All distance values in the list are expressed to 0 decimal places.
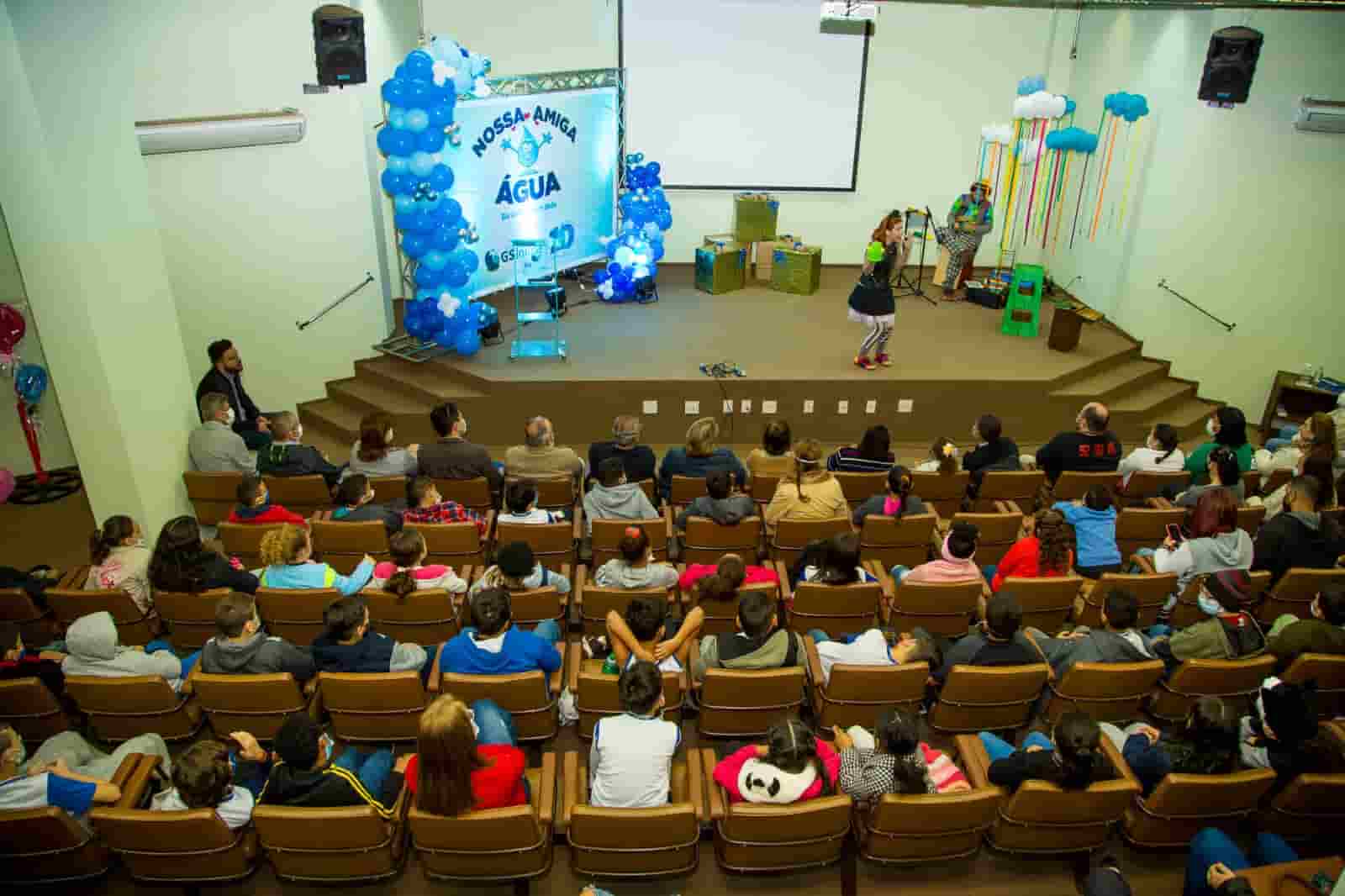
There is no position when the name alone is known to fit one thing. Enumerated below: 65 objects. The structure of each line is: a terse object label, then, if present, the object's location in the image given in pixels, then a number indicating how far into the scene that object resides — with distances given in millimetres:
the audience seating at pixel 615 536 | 5117
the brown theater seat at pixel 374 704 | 3771
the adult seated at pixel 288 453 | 5734
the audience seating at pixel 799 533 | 5195
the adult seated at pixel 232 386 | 6801
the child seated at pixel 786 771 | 3287
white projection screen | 10328
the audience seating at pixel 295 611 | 4398
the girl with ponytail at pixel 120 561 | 4645
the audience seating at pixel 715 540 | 5109
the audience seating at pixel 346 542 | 5008
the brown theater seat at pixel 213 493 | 5797
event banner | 8414
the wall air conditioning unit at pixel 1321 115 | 7508
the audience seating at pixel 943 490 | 5895
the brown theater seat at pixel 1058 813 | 3355
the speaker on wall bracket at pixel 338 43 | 6527
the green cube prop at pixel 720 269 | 10188
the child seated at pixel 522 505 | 5078
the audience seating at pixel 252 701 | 3775
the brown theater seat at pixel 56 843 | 3201
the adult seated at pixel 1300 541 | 5004
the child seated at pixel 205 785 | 3203
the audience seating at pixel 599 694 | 3891
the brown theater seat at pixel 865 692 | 3928
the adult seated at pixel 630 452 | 5805
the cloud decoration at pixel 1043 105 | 9242
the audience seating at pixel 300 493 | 5699
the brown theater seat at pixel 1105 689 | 3980
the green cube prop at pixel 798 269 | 10289
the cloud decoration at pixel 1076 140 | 9258
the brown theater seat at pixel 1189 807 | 3426
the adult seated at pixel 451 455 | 5695
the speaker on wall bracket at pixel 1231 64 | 7086
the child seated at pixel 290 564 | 4473
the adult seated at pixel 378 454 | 5781
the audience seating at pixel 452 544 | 5059
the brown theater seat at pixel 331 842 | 3178
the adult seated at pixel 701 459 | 5754
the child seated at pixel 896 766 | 3357
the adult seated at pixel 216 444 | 5996
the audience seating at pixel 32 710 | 3857
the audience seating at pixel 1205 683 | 4082
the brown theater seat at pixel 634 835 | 3195
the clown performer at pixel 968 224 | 10258
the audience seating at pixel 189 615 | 4477
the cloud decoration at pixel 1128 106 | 8477
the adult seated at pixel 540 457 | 5805
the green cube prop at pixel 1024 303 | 9133
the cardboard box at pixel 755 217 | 10672
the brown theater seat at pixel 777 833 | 3254
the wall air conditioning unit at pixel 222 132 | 6836
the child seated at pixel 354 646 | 3879
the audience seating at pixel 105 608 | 4449
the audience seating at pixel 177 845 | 3154
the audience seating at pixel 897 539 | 5215
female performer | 7965
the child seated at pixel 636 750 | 3375
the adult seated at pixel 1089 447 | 6078
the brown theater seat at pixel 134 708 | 3859
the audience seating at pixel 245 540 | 5062
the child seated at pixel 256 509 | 5062
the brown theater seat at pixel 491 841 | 3178
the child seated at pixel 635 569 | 4449
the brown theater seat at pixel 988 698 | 3912
